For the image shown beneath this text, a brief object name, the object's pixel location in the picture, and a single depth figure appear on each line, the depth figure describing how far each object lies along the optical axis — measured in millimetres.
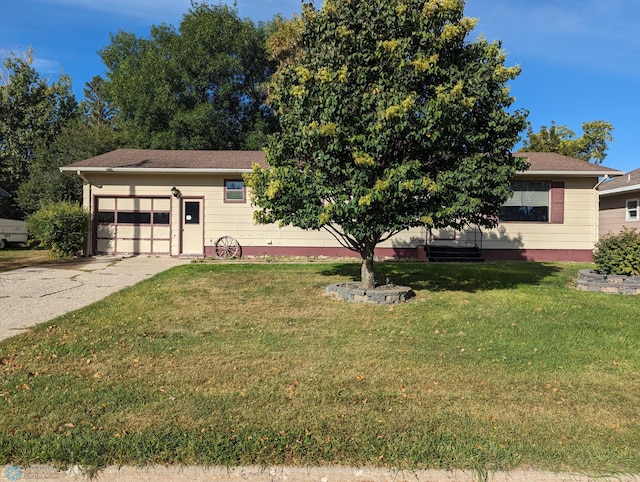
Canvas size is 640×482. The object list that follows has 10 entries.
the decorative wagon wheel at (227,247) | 13492
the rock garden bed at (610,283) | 8070
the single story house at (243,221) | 13609
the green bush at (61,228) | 12742
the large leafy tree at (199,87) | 21453
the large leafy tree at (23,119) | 27188
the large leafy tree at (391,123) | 6207
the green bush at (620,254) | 8203
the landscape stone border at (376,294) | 7281
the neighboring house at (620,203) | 15289
